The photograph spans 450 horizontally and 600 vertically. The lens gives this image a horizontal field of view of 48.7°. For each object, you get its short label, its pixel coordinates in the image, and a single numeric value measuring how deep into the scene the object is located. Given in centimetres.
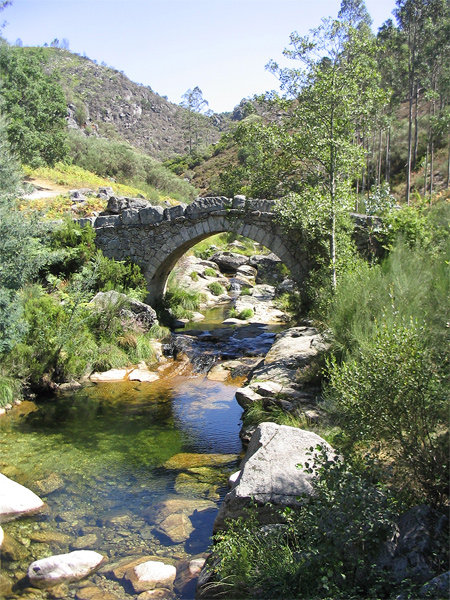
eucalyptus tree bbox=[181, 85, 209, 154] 6806
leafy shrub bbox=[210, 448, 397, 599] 304
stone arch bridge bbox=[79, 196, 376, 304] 1249
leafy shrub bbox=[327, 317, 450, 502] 349
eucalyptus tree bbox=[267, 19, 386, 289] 867
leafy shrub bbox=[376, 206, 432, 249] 1000
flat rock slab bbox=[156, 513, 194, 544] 481
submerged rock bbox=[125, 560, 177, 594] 409
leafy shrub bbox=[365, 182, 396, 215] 985
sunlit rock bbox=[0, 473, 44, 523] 505
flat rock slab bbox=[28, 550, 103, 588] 412
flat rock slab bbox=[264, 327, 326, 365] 792
